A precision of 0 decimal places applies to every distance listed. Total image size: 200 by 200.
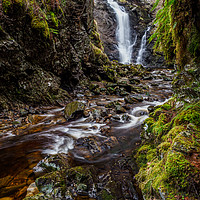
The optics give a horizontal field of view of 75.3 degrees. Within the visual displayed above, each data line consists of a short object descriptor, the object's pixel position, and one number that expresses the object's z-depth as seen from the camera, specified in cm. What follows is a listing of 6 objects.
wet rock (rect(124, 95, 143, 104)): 866
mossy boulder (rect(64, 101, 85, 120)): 597
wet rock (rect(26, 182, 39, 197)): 203
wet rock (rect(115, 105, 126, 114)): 675
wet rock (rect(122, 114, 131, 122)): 594
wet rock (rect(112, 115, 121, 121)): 600
